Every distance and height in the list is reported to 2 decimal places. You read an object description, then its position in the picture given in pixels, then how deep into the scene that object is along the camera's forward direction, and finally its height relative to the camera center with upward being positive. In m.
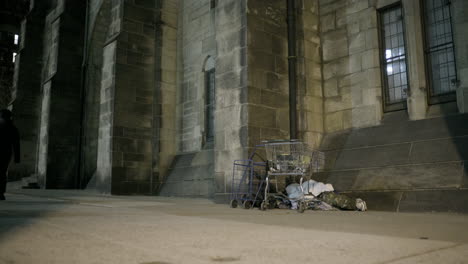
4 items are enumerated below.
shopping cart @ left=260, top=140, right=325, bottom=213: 6.43 +0.28
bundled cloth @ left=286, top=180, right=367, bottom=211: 6.51 -0.29
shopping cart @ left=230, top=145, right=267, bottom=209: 7.54 +0.06
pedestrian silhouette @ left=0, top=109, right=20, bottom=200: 7.79 +0.82
